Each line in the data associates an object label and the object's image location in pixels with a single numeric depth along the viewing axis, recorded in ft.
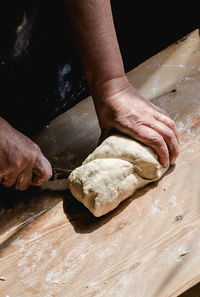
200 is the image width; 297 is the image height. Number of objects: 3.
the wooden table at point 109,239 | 2.86
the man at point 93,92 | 3.04
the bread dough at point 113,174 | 3.01
